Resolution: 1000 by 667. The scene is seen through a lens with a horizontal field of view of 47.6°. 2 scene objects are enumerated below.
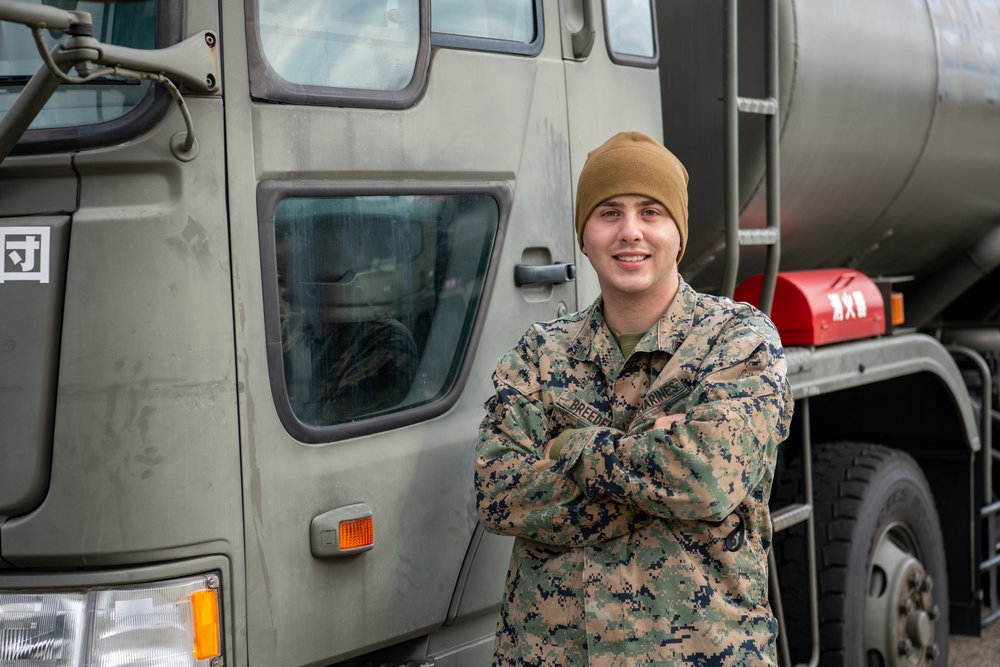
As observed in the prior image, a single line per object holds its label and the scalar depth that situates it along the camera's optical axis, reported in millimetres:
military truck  1814
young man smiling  1946
